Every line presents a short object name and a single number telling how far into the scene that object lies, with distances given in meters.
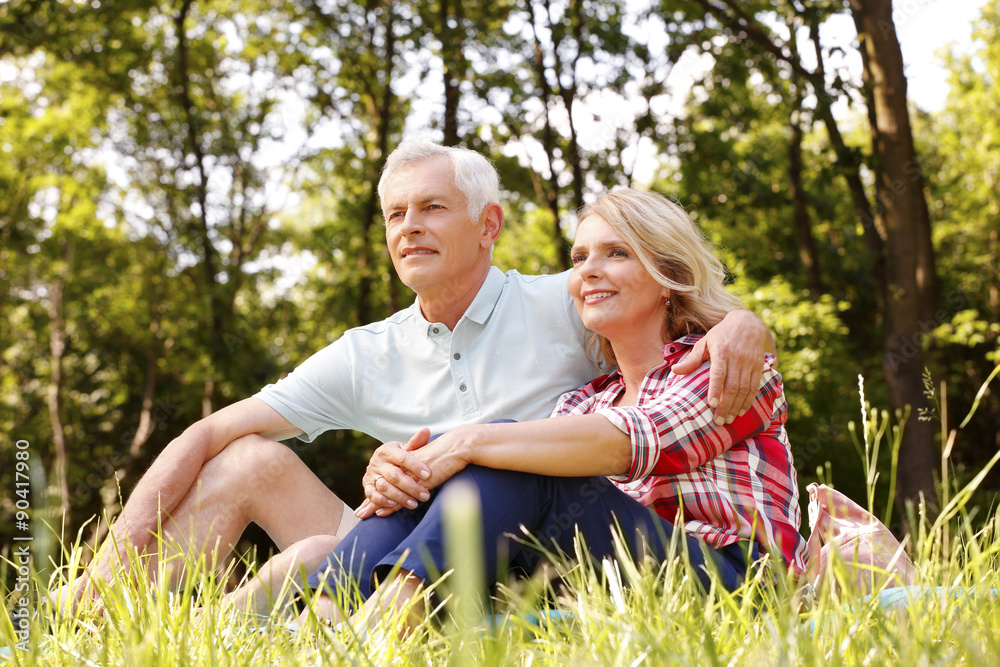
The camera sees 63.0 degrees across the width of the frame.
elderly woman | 2.04
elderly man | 2.77
